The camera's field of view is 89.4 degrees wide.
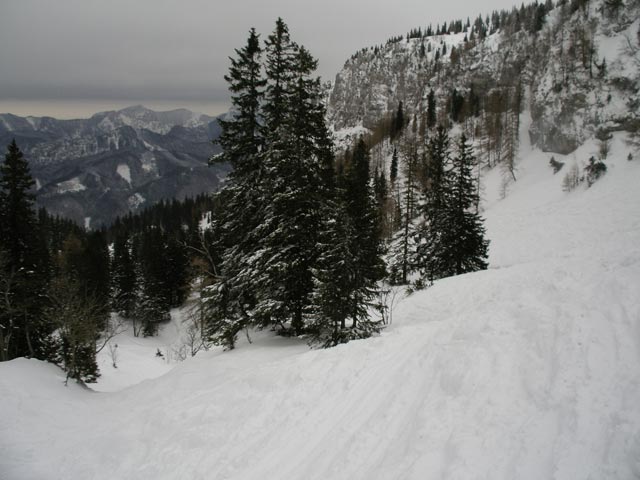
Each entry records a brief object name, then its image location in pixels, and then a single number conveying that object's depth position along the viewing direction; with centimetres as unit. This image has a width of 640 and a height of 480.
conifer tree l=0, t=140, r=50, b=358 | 2045
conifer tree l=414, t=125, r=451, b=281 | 2681
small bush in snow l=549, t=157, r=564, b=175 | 4848
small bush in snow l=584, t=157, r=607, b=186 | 3809
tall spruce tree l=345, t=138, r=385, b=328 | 1241
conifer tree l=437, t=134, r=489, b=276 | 2558
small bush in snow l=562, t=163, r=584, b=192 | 4031
